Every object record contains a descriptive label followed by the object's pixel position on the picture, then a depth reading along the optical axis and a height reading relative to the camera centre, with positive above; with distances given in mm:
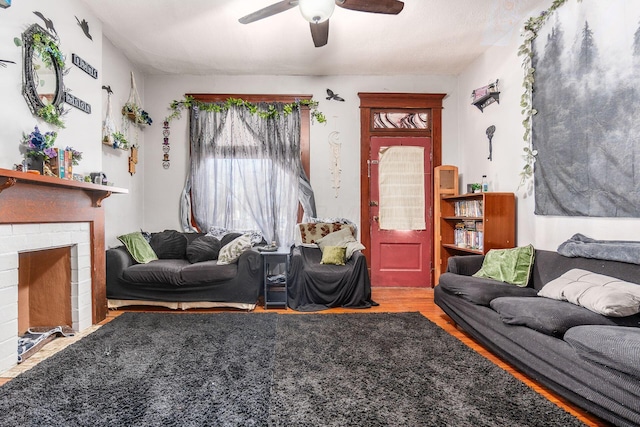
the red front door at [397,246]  4621 -505
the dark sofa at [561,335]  1452 -701
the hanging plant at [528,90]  3070 +1135
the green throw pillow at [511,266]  2707 -478
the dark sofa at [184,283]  3404 -754
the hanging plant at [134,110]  4031 +1261
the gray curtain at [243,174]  4496 +498
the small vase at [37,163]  2455 +357
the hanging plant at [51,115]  2535 +756
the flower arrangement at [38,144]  2391 +492
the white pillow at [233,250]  3549 -426
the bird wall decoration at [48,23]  2548 +1504
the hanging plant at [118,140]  3656 +806
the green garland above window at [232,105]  4523 +1440
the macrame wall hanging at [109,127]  3549 +913
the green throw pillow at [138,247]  3654 -409
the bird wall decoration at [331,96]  4641 +1599
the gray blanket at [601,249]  2008 -265
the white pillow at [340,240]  3963 -365
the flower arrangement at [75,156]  2797 +482
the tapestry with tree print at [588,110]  2182 +742
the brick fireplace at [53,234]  2131 -178
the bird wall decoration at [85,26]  3051 +1718
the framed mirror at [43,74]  2430 +1064
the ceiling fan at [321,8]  2447 +1565
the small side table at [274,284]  3564 -806
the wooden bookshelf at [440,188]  4328 +286
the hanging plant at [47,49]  2494 +1265
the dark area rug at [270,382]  1611 -1007
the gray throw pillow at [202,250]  3773 -449
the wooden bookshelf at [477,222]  3311 -140
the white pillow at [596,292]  1784 -495
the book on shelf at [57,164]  2551 +365
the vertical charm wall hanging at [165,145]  4586 +898
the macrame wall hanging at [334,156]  4672 +764
